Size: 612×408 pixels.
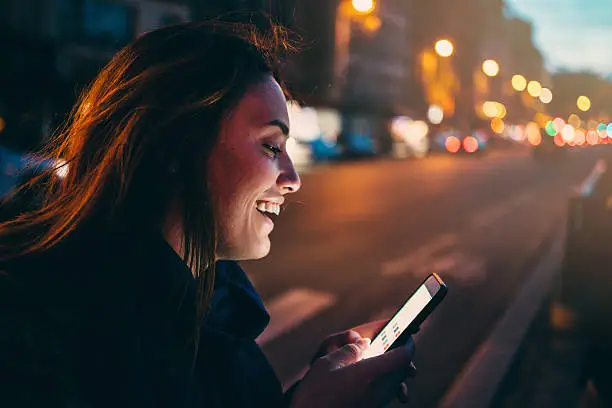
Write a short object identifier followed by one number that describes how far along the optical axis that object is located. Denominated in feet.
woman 1.72
